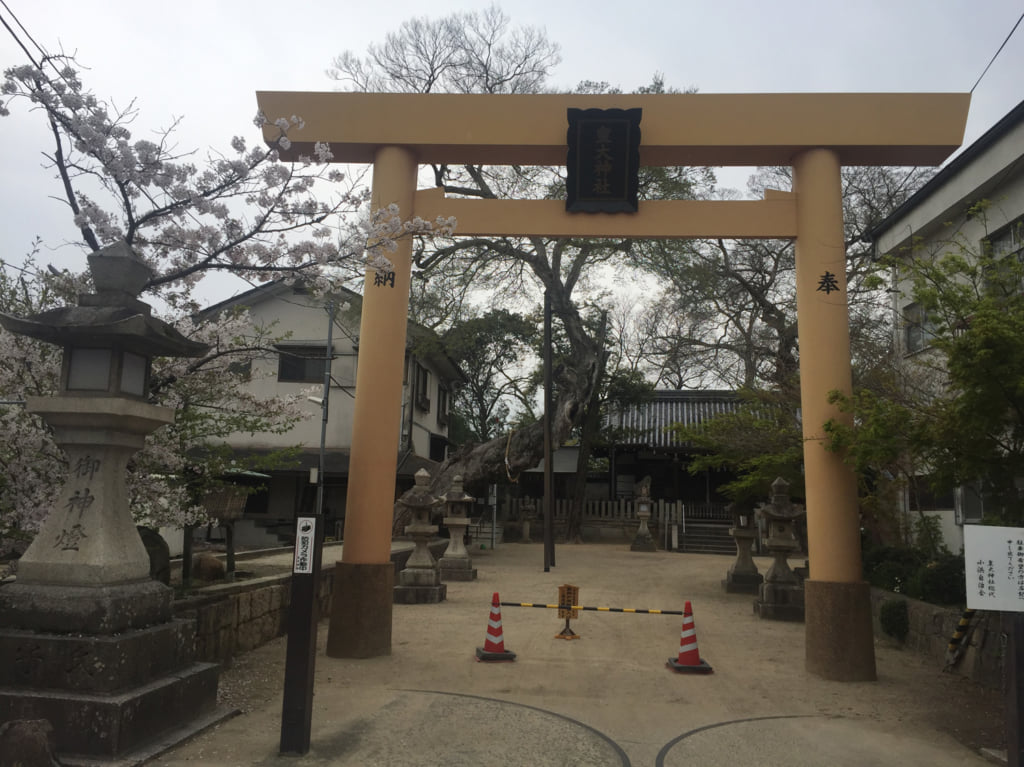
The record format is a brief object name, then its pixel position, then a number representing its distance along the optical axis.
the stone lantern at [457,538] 15.80
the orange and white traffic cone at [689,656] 7.93
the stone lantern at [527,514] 26.86
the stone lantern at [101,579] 4.53
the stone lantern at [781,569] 11.92
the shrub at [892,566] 11.01
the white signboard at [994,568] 4.53
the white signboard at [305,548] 5.08
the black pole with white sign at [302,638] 4.80
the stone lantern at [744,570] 14.84
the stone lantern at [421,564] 12.72
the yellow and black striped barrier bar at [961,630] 7.93
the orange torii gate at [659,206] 7.70
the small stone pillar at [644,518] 24.06
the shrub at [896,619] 9.74
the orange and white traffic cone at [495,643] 8.23
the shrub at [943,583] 9.23
